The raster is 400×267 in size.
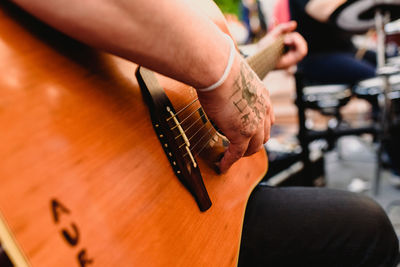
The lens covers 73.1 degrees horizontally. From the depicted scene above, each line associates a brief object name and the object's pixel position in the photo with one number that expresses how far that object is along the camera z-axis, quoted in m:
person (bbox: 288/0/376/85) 1.75
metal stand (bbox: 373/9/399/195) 1.31
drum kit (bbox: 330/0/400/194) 1.27
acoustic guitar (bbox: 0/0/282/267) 0.29
